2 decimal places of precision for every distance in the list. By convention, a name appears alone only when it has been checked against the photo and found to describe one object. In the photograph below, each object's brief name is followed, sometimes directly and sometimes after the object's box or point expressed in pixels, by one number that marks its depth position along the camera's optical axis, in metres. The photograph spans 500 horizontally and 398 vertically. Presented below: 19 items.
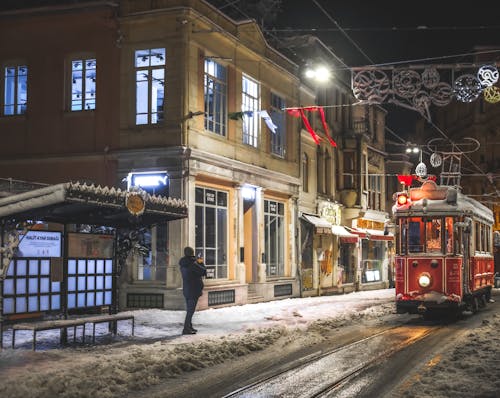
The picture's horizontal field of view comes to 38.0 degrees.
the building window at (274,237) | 28.39
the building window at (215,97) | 23.97
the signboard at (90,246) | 18.30
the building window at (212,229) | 23.30
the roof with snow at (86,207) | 12.12
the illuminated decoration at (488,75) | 16.02
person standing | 15.92
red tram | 18.69
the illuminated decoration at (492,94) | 17.95
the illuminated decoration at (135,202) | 13.60
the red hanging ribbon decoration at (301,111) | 22.38
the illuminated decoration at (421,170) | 29.94
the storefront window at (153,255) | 22.16
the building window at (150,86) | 22.80
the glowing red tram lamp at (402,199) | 19.50
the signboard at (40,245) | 16.78
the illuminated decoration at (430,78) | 16.81
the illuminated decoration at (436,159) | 28.42
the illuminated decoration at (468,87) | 16.80
